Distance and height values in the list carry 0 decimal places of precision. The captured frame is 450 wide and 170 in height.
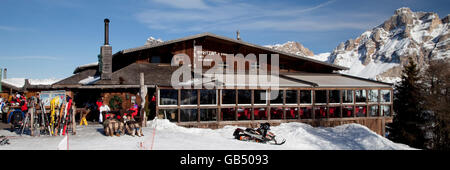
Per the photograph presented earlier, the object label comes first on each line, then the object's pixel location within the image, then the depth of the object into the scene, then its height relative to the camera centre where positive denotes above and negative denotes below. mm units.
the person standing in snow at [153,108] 15016 -1104
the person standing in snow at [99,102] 14086 -774
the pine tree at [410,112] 25016 -2094
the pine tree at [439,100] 23891 -1047
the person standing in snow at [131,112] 11185 -988
